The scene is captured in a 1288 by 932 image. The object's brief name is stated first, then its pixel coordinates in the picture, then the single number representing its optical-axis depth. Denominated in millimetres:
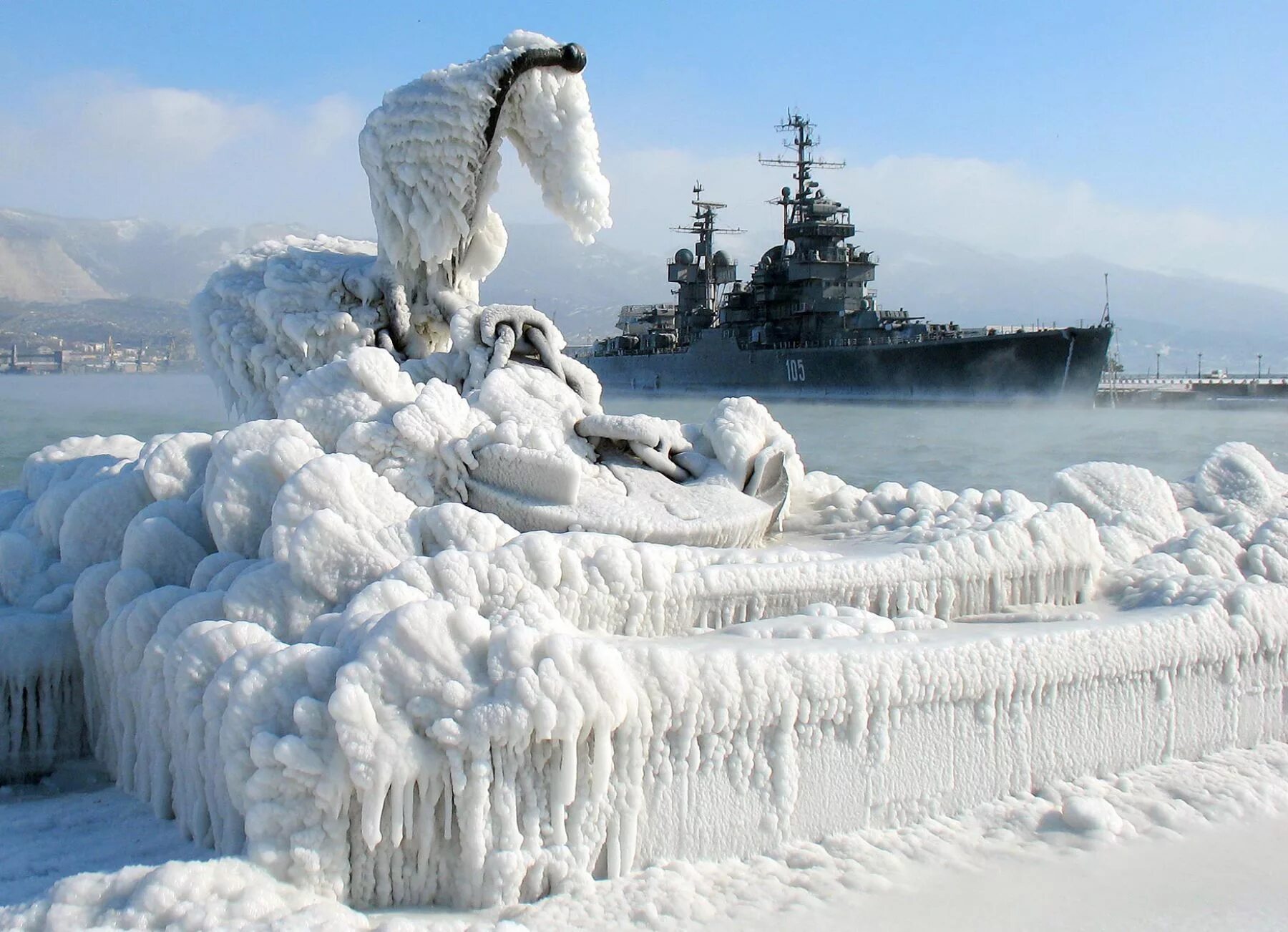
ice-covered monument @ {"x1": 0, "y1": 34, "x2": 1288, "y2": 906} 2402
